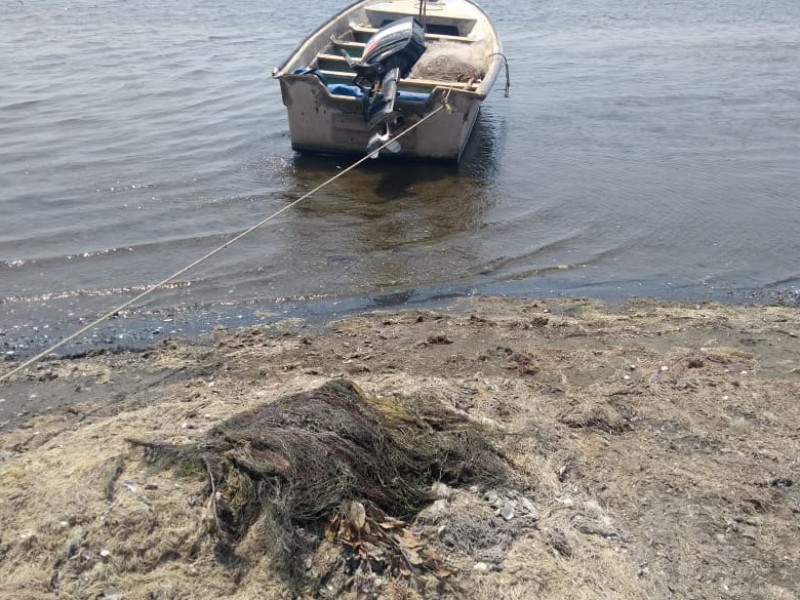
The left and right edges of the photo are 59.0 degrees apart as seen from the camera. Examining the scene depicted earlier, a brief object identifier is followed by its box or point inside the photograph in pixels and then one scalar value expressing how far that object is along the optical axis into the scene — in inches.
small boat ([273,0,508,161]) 411.5
